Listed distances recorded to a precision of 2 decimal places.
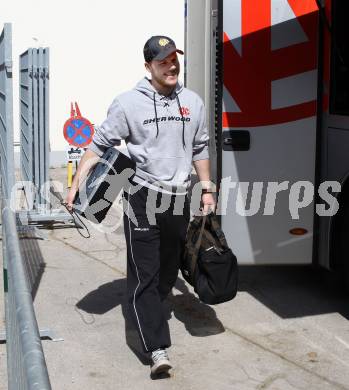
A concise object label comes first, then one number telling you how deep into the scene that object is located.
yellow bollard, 8.86
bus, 4.93
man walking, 4.04
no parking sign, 8.62
